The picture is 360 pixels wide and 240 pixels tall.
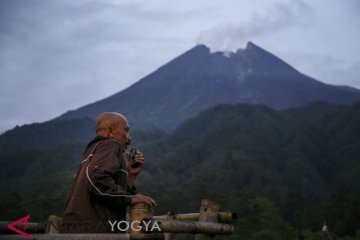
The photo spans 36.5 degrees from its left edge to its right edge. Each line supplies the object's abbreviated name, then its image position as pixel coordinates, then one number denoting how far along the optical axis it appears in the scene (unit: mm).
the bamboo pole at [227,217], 4371
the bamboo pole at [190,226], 3090
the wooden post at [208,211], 4254
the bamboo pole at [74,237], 2416
